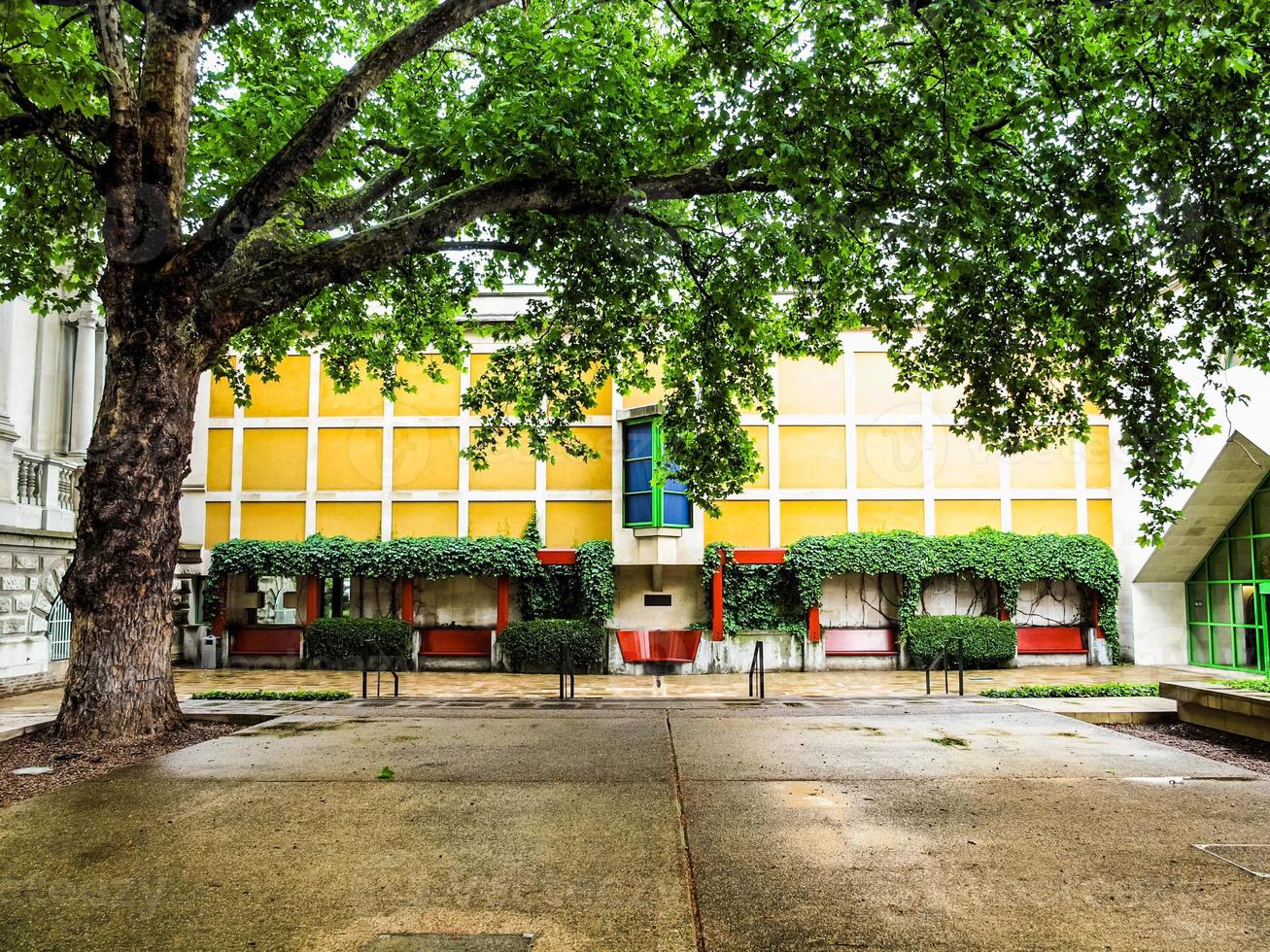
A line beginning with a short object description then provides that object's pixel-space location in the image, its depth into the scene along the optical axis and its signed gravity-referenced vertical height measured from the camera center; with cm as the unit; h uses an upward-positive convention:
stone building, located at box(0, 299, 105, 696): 1285 +146
